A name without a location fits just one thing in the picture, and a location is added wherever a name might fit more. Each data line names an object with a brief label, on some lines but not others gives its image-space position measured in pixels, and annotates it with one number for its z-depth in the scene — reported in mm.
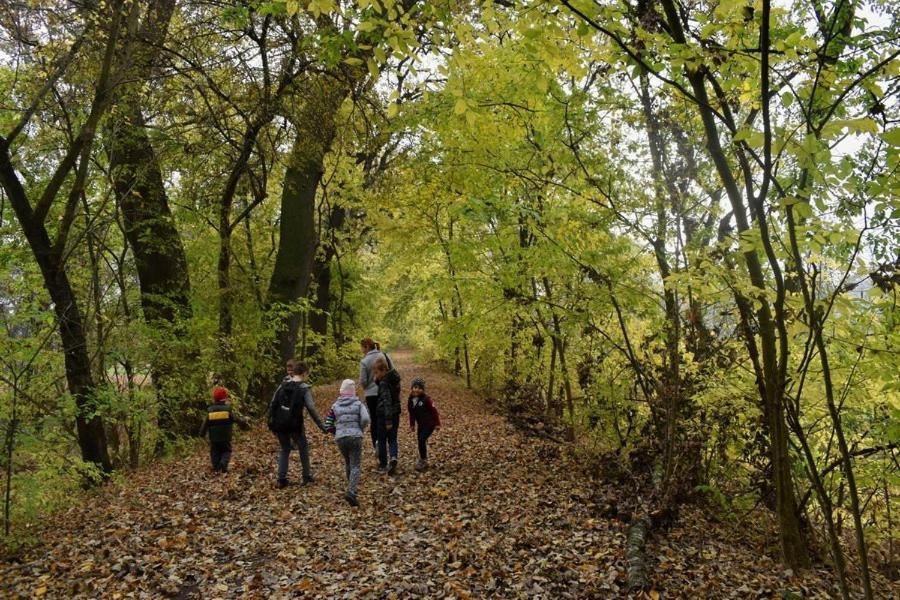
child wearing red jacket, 9172
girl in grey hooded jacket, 7875
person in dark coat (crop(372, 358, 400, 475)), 8898
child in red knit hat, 9297
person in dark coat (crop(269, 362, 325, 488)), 8375
